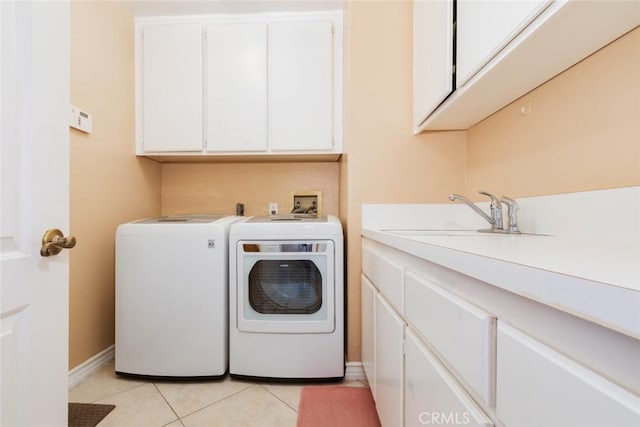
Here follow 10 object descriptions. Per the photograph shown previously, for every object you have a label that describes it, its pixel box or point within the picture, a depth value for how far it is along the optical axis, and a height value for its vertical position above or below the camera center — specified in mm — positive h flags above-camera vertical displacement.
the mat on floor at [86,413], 1336 -943
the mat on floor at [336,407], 1339 -936
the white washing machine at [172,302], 1626 -499
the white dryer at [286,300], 1639 -497
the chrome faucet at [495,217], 1272 -24
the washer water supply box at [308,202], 2355 +65
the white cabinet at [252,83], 2049 +862
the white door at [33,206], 615 +6
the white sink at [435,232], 1321 -100
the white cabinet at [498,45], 765 +489
